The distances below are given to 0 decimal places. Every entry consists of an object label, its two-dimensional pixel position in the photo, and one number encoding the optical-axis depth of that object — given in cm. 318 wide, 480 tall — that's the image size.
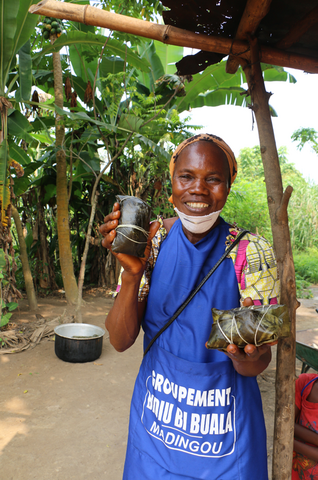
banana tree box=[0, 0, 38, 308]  383
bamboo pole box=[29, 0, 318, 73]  137
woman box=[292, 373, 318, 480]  158
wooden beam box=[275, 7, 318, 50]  133
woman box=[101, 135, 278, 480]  112
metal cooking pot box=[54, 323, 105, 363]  403
